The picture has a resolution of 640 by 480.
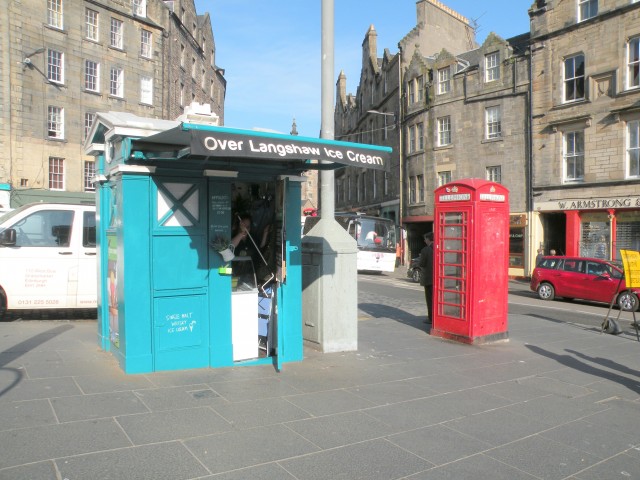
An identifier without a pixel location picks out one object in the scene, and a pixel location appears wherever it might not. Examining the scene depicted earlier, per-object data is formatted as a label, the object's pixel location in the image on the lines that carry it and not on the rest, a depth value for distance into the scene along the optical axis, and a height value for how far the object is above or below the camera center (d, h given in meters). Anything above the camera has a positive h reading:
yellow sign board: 10.20 -0.60
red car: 17.53 -1.43
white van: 9.30 -0.34
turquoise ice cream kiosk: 5.94 -0.02
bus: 27.70 -0.10
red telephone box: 8.95 -0.39
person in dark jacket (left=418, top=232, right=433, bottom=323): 10.48 -0.60
